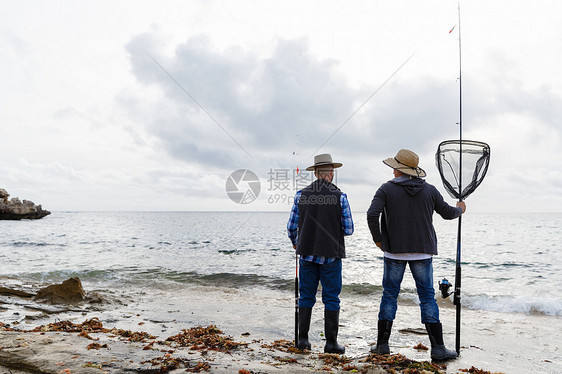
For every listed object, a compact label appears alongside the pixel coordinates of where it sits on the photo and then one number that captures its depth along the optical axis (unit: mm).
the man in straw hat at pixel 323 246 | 4305
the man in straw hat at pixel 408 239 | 4078
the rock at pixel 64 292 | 7637
